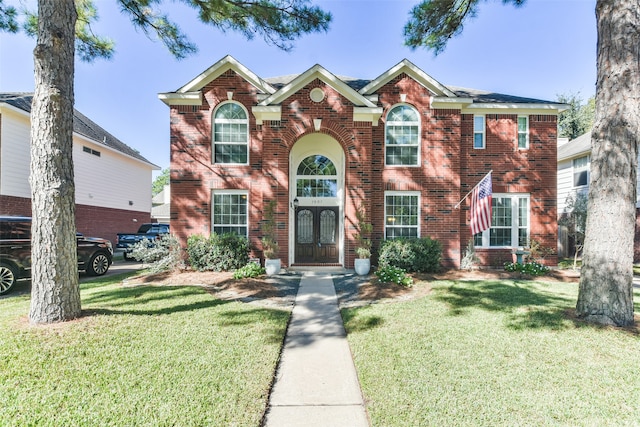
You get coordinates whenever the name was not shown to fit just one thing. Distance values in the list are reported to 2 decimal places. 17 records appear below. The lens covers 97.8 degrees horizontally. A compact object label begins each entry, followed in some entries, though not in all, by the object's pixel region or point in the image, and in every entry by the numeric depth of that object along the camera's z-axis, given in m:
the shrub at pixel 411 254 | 8.73
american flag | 7.78
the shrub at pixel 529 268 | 9.23
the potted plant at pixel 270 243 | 8.88
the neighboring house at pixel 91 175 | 11.89
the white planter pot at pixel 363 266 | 8.85
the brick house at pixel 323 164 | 10.17
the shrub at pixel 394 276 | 7.48
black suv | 7.17
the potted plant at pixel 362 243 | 8.88
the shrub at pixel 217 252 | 9.05
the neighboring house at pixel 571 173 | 14.34
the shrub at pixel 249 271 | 8.23
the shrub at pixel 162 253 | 9.13
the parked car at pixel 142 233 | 14.71
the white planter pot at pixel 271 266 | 8.91
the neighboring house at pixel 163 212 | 33.06
